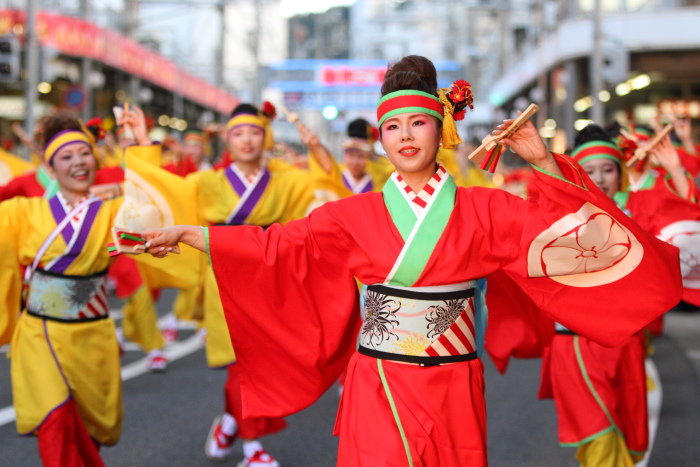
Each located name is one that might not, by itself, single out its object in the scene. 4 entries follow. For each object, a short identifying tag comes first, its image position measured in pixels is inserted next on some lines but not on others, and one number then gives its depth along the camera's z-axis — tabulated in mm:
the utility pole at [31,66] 13453
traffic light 13070
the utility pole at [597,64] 13797
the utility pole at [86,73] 18511
